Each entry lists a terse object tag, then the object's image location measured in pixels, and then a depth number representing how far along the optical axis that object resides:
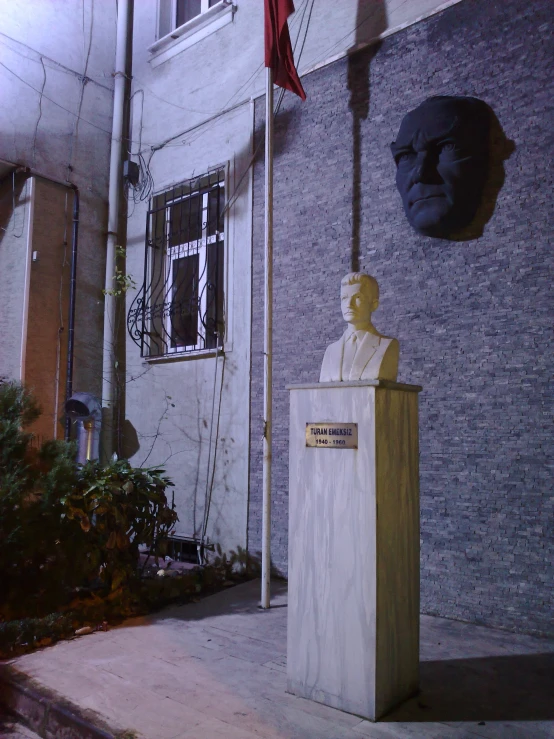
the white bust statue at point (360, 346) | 3.08
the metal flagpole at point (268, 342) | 4.63
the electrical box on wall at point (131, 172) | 7.38
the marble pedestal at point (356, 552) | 2.80
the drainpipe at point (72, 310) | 6.88
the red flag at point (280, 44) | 5.12
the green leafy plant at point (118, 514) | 4.49
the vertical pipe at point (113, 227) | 7.16
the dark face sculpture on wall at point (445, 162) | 4.44
